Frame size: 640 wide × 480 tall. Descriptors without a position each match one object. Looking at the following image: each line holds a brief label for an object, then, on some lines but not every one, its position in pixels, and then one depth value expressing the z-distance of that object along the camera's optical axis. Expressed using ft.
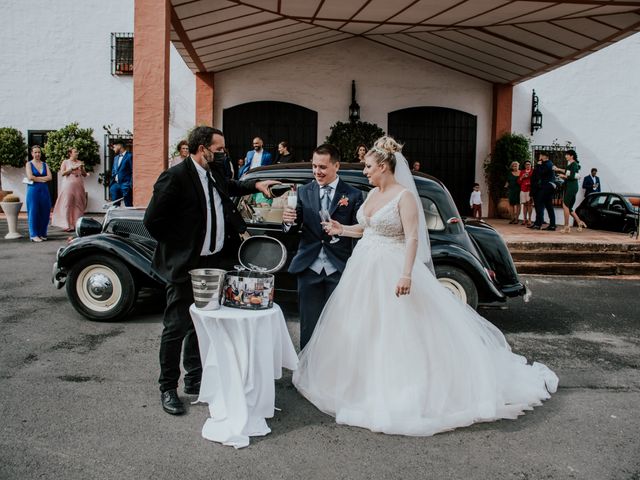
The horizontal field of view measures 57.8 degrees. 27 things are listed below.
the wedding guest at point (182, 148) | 31.32
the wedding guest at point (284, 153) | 39.97
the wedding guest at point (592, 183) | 56.39
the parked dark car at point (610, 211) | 48.06
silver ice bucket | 12.42
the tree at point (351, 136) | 52.37
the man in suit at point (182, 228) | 13.35
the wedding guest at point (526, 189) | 50.16
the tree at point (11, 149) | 55.83
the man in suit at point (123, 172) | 41.01
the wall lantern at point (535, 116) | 57.26
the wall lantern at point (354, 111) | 54.90
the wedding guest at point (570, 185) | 43.45
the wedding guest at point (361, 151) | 32.69
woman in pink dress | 41.45
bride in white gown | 13.11
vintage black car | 20.90
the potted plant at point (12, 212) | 40.60
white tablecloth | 12.42
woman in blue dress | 40.16
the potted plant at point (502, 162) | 55.01
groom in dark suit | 15.21
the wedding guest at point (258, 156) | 41.07
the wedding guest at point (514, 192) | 51.80
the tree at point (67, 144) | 55.16
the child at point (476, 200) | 54.80
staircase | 35.19
